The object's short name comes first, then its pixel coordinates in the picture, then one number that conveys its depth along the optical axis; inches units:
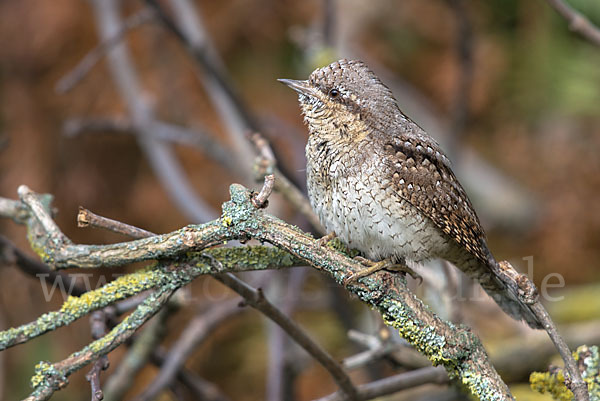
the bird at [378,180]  153.6
